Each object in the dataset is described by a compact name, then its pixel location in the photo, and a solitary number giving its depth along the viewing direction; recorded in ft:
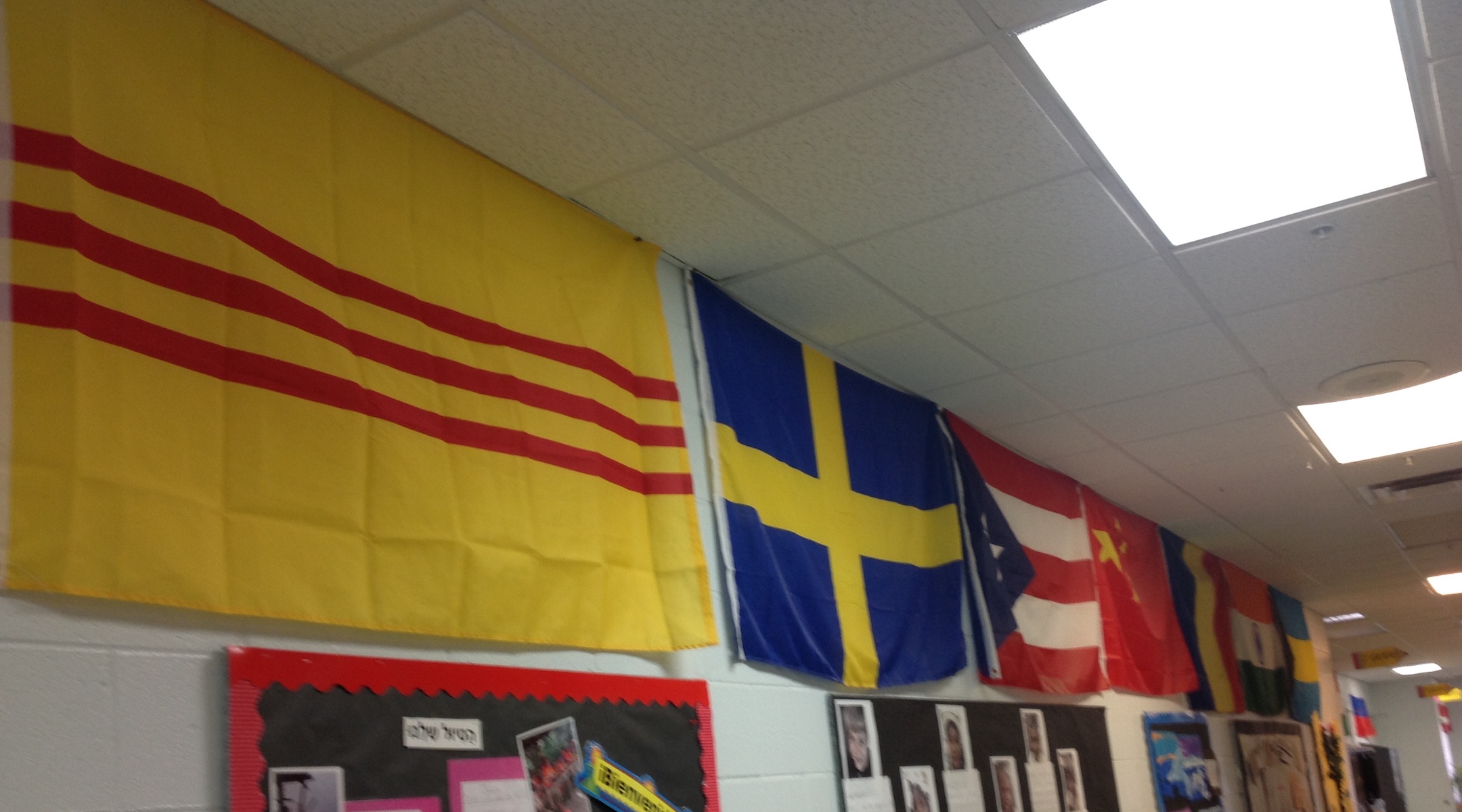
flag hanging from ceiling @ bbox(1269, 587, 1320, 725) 26.40
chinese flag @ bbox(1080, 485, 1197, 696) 16.80
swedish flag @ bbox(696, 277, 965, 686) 9.44
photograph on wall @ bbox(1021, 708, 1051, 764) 13.70
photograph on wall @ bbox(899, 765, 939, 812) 10.93
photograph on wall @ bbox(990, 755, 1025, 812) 12.63
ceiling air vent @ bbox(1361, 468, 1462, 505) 17.99
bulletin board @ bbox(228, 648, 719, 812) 5.36
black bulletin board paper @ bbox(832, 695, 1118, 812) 10.88
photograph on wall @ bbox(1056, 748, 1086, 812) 14.37
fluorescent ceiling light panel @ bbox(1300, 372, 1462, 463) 14.20
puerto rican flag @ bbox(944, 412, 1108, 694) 13.17
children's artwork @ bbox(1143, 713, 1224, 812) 17.97
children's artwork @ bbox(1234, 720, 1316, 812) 22.15
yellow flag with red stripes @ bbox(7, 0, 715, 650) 4.94
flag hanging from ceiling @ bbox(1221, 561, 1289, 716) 23.12
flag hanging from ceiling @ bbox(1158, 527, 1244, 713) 20.31
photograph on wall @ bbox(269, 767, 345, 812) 5.30
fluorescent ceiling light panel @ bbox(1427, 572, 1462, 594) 26.84
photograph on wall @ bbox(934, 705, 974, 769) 11.76
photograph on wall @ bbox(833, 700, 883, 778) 10.11
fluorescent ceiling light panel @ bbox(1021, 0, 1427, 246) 6.91
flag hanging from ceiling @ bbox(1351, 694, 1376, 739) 41.86
